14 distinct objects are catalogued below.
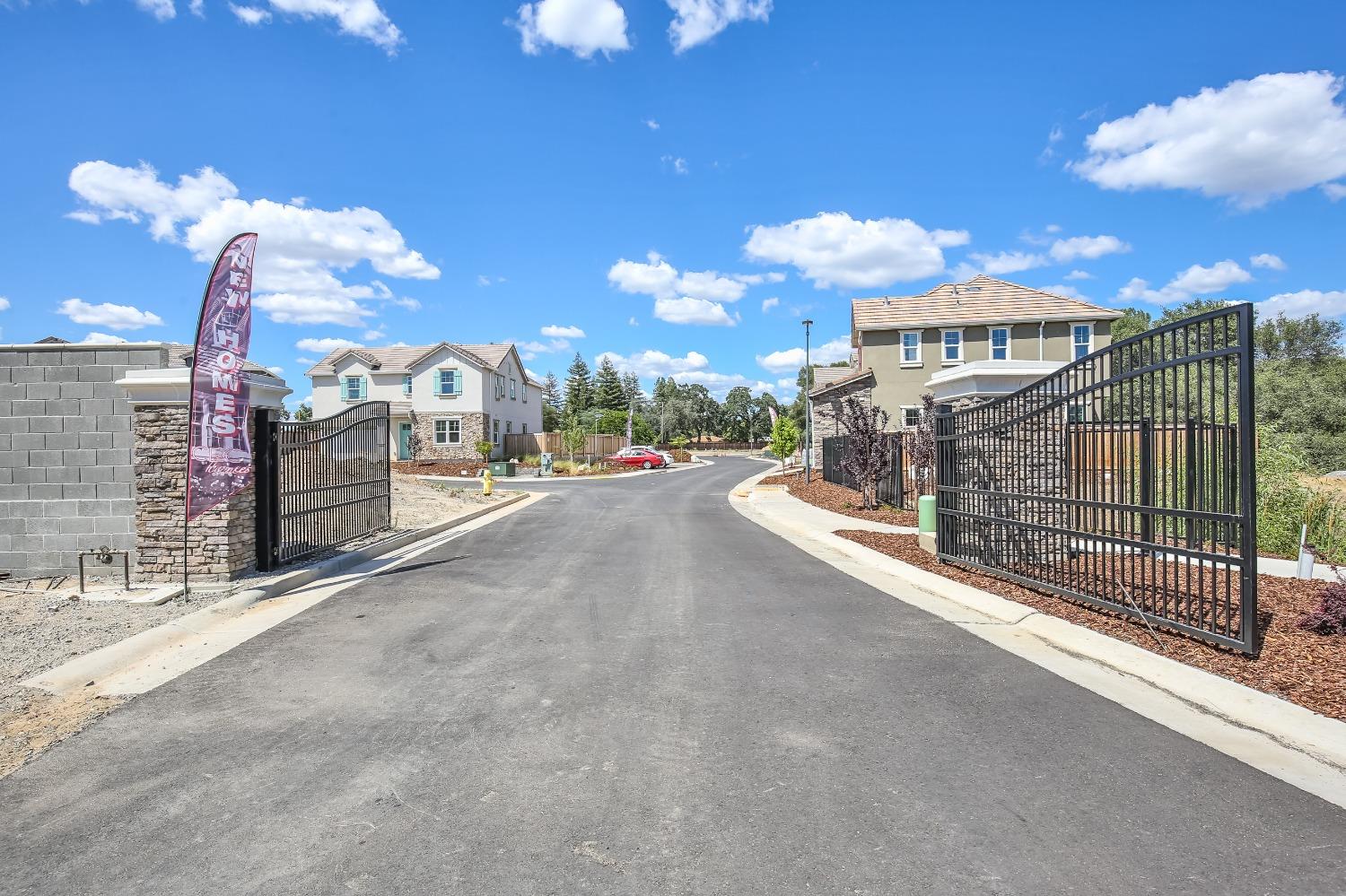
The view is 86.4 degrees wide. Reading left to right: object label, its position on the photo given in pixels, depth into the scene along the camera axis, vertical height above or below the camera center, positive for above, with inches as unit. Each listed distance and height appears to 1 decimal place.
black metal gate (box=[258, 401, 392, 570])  382.0 -19.8
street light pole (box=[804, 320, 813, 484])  1131.5 +10.4
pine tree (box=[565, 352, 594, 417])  3850.4 +319.4
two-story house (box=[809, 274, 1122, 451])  1247.5 +183.1
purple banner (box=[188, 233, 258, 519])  320.8 +30.1
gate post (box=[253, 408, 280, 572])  375.6 -19.1
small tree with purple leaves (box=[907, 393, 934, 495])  581.6 -9.4
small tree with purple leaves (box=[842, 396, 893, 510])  681.6 -5.6
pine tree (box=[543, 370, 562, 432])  4832.7 +365.2
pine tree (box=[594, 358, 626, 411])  3732.8 +290.8
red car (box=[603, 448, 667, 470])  1830.7 -33.4
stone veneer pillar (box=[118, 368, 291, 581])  340.5 -19.9
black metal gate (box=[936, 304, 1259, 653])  222.2 -20.5
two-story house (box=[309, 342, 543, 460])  1722.4 +147.5
